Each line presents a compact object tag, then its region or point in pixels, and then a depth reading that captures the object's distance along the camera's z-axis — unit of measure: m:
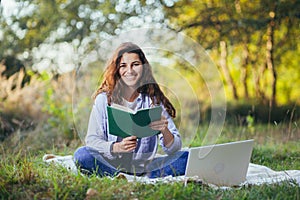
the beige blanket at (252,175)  2.66
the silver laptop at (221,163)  2.76
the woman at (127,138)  2.88
